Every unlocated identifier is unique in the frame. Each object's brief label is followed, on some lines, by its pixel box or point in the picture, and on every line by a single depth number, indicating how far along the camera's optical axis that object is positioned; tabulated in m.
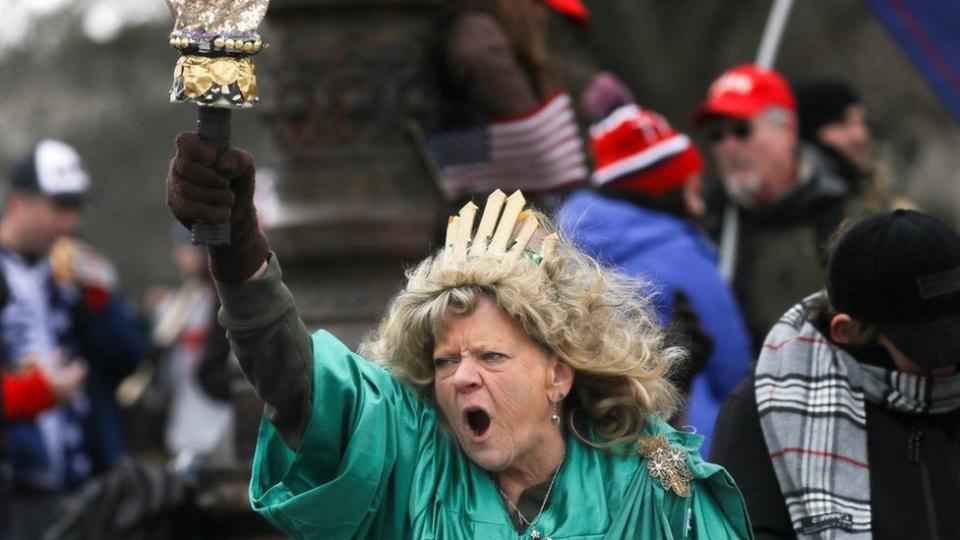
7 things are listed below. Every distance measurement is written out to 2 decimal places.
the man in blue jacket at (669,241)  12.61
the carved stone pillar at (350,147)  14.15
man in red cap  14.62
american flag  12.90
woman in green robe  7.68
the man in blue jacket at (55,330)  16.00
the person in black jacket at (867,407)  8.71
